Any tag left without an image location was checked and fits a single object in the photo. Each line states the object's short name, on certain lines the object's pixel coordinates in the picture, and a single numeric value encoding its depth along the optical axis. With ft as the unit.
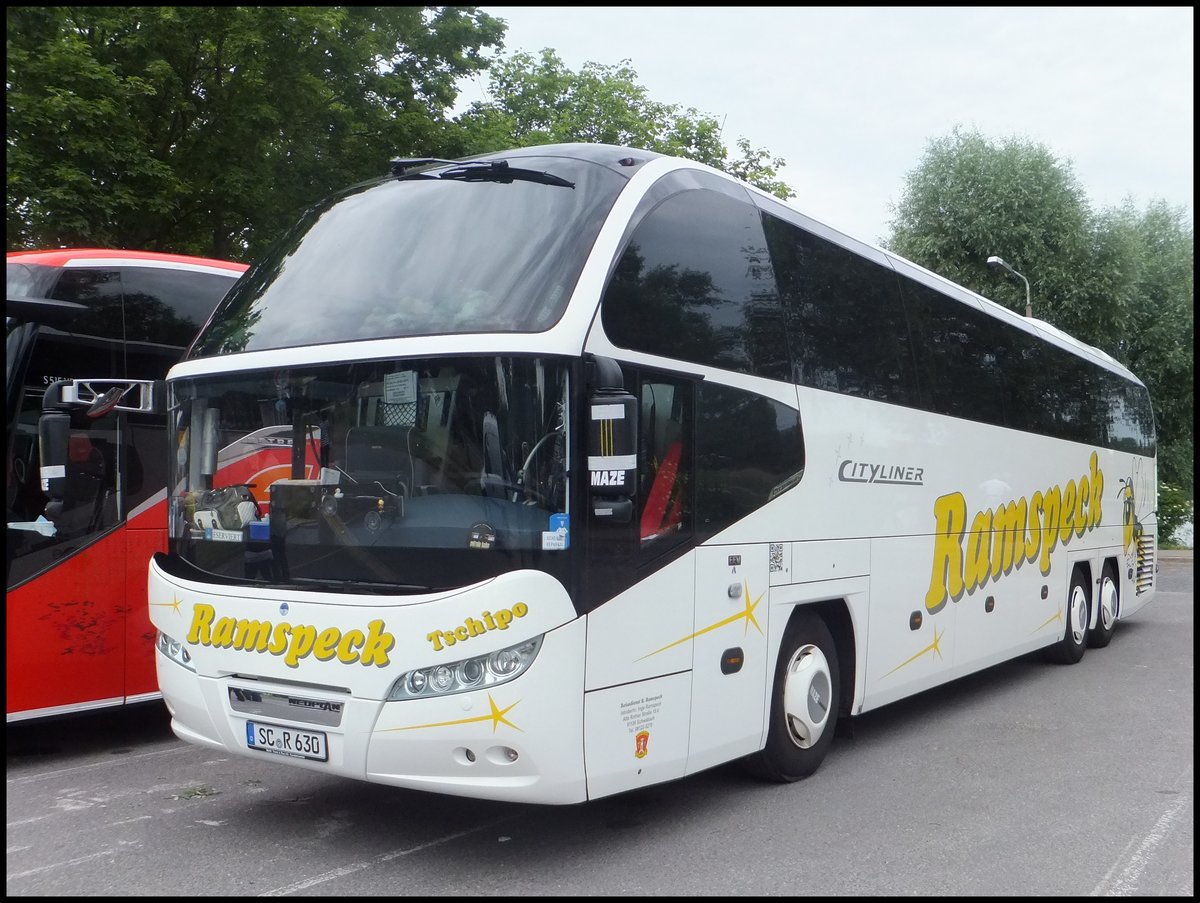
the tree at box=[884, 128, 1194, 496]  113.60
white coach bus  17.25
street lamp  96.07
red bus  24.73
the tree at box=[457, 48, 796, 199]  121.29
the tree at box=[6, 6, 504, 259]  45.65
